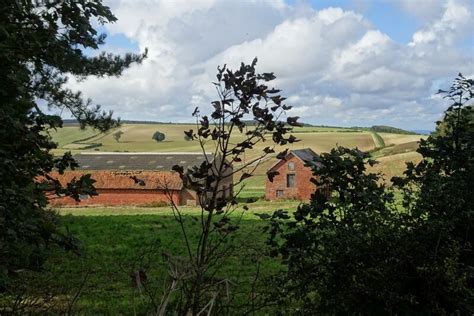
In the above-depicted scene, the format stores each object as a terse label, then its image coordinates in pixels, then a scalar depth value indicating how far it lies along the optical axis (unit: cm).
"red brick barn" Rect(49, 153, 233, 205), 4316
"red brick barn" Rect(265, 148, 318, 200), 4688
